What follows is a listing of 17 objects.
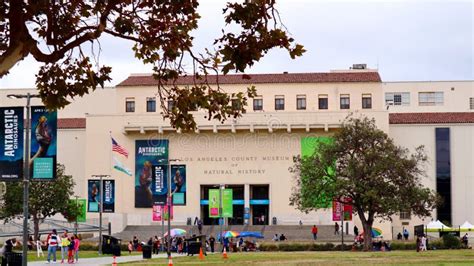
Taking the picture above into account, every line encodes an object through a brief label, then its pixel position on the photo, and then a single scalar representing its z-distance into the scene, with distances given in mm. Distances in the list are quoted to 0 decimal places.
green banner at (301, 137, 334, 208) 98750
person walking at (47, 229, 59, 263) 45094
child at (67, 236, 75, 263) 45638
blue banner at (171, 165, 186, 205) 59650
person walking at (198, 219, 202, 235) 93562
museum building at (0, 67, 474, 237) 97312
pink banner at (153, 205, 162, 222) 79969
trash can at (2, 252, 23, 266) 33228
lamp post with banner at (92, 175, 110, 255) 60791
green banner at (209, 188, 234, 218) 86125
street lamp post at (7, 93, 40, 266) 33025
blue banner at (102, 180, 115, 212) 67438
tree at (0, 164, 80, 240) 77731
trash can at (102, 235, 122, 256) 57844
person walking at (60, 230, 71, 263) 45734
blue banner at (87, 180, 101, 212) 68938
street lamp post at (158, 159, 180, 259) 58594
